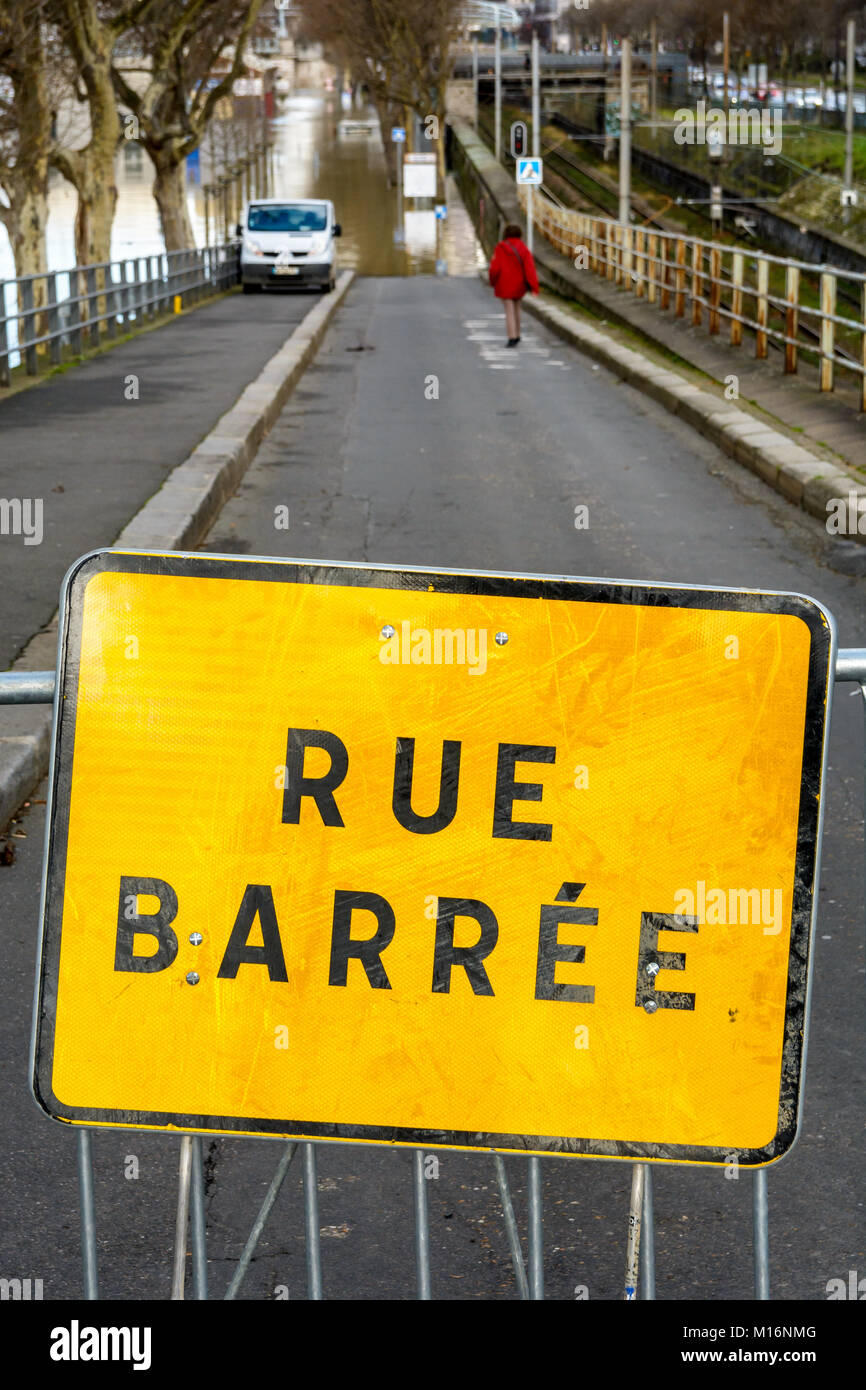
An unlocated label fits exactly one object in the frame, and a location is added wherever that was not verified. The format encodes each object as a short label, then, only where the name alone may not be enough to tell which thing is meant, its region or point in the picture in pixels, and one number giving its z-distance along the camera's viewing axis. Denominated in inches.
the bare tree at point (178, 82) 1440.7
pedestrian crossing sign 1611.7
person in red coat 940.0
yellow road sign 97.3
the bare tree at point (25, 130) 1032.8
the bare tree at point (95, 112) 1213.1
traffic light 1807.2
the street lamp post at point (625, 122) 1557.6
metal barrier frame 99.3
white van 1535.4
